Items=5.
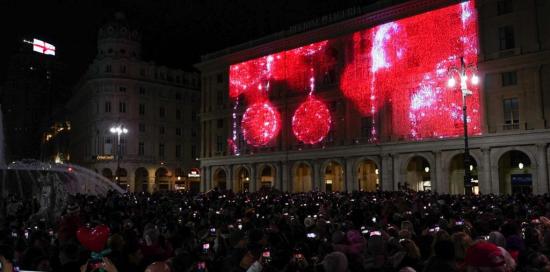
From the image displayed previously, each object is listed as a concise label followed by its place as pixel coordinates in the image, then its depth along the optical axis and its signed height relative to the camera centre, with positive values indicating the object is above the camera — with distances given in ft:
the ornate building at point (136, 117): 247.50 +34.68
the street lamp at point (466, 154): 90.84 +5.51
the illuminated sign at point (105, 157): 242.99 +14.18
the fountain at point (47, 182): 70.90 +1.40
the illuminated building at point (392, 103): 147.64 +26.99
